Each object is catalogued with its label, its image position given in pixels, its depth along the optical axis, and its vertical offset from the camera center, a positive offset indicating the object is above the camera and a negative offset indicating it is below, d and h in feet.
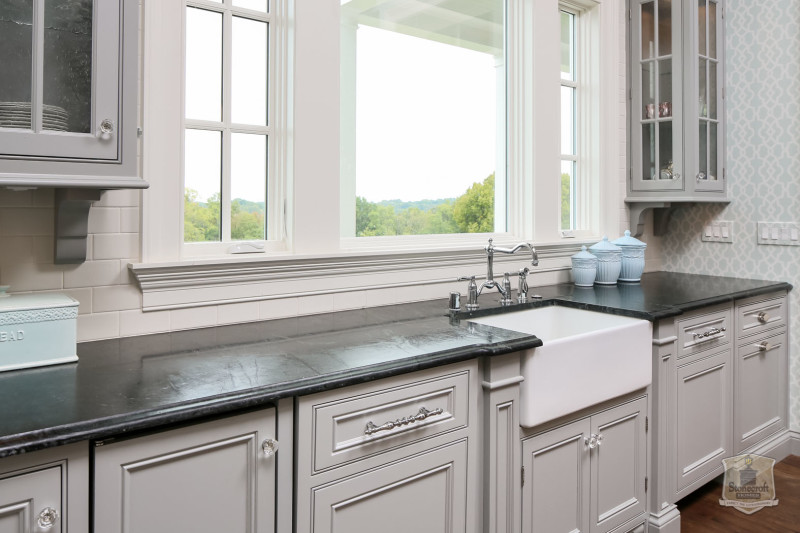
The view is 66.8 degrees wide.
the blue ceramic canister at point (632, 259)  10.56 +0.23
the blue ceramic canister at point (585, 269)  10.23 +0.05
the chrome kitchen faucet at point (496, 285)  8.08 -0.18
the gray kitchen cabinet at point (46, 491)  3.55 -1.34
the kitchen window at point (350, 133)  6.43 +1.88
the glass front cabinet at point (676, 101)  10.85 +3.15
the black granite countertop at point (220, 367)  3.86 -0.81
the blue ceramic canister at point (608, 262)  10.33 +0.16
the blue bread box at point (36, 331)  4.79 -0.50
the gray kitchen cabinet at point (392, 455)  4.81 -1.60
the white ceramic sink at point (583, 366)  6.33 -1.07
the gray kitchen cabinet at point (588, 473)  6.48 -2.32
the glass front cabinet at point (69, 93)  4.43 +1.35
